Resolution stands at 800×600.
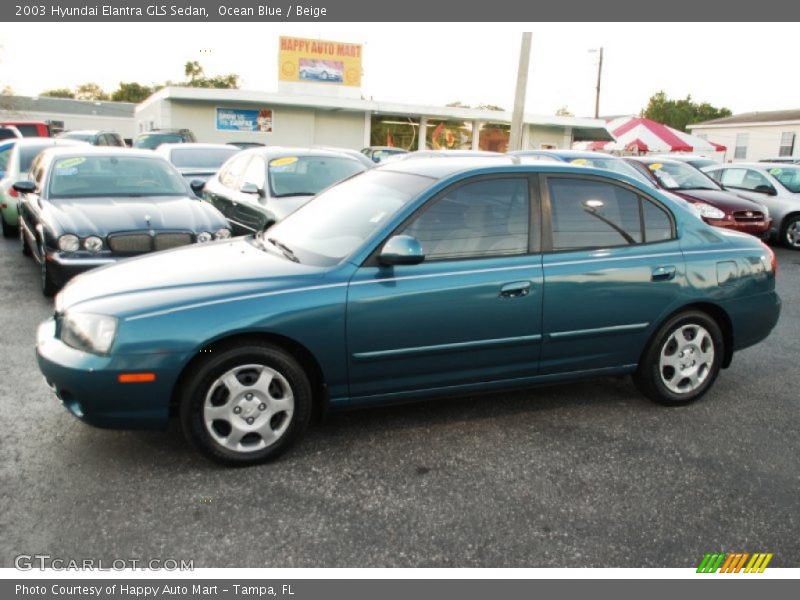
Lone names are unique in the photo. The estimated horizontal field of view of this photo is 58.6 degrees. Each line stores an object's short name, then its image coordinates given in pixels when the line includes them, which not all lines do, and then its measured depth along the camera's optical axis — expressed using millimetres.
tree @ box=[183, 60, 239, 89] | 65500
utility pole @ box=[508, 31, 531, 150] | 16844
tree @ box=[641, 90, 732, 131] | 68625
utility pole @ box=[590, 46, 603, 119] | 48719
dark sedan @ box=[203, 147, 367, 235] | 8250
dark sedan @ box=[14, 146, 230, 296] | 6426
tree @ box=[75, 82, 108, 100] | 103375
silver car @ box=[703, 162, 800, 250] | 12758
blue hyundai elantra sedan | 3475
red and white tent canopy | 24062
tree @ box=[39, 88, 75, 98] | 101500
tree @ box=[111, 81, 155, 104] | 87375
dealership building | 28500
